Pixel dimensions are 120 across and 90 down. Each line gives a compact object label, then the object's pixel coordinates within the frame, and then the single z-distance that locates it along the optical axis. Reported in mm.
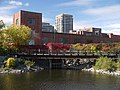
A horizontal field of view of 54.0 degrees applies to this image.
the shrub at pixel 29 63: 28837
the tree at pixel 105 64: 26661
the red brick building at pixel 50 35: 42337
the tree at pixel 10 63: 27267
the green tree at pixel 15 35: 34617
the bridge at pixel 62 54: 31456
